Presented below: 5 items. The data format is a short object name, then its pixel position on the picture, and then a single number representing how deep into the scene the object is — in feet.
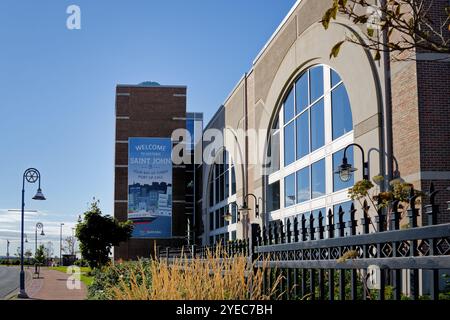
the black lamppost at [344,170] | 55.01
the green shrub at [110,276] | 55.13
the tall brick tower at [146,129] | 181.68
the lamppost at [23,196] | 100.08
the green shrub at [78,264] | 256.66
